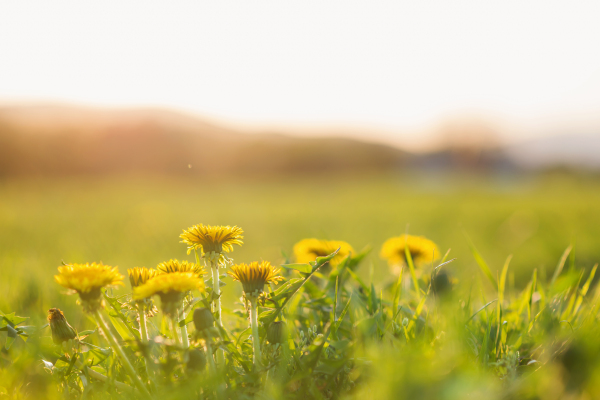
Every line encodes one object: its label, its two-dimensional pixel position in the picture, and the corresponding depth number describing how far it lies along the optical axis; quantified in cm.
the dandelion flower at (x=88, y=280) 80
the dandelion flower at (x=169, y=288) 80
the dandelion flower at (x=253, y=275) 83
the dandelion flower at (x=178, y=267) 86
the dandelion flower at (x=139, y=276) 85
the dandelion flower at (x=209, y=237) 85
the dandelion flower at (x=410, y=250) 105
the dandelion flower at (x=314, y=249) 99
